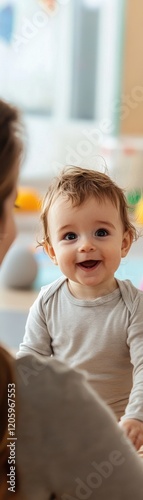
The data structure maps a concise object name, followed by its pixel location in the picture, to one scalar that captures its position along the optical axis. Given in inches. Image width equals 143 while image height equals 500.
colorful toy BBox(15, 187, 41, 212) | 261.5
